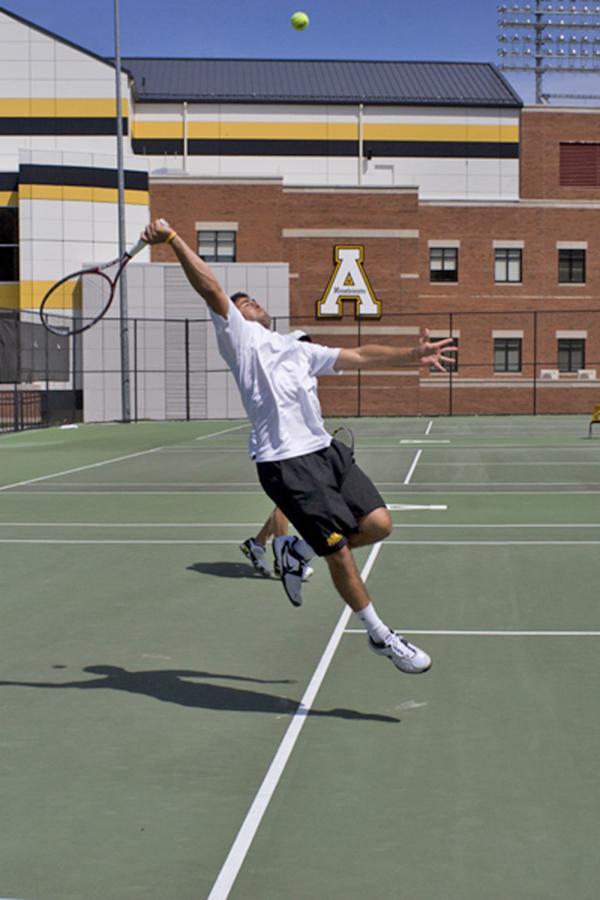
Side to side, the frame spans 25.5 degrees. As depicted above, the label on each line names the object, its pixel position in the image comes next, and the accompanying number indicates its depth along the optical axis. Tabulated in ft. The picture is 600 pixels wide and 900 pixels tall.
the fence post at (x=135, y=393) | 145.48
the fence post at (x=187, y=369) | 150.49
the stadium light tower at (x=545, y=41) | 267.18
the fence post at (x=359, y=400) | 168.35
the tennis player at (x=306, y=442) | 20.80
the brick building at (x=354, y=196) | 172.24
